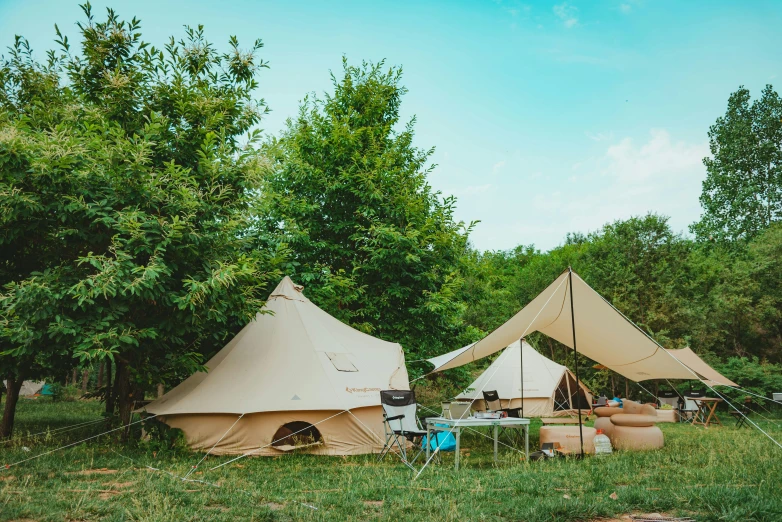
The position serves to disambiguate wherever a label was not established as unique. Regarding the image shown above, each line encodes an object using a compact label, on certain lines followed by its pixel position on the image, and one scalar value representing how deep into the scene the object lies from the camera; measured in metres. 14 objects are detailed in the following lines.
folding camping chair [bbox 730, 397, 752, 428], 11.90
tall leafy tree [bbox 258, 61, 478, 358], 11.52
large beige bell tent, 7.45
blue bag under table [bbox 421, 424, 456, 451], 7.63
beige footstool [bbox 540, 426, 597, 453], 7.49
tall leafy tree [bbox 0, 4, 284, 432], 6.46
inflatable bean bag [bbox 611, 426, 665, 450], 7.83
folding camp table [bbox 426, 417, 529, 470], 6.72
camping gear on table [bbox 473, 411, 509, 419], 7.54
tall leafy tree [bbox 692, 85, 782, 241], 22.84
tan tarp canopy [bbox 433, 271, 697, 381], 7.76
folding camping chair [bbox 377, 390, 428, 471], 7.22
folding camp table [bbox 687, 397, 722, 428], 12.15
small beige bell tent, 15.94
